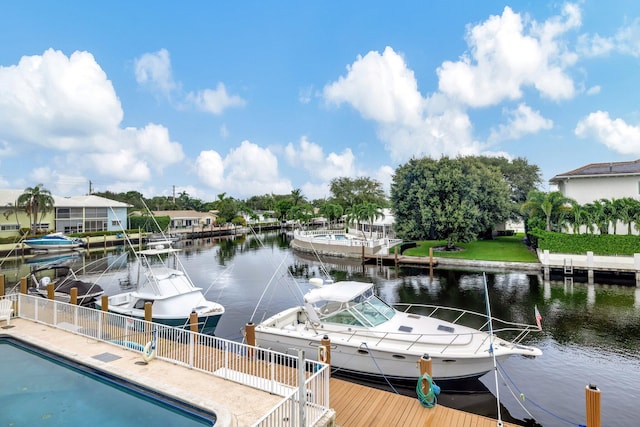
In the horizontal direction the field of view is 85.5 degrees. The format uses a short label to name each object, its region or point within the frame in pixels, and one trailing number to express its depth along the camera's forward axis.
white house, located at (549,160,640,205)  36.12
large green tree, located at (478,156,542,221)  61.09
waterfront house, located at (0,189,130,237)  52.94
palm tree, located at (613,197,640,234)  30.69
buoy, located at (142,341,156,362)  10.27
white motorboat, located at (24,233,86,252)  47.62
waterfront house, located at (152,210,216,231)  80.94
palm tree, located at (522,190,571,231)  34.31
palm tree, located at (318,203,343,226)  81.75
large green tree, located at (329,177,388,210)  95.33
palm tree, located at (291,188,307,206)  107.18
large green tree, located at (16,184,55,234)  50.97
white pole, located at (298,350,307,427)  6.43
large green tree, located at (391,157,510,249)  37.17
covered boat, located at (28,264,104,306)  19.88
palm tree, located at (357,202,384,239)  55.91
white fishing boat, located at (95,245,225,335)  16.50
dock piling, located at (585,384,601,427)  6.88
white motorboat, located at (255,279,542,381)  10.70
